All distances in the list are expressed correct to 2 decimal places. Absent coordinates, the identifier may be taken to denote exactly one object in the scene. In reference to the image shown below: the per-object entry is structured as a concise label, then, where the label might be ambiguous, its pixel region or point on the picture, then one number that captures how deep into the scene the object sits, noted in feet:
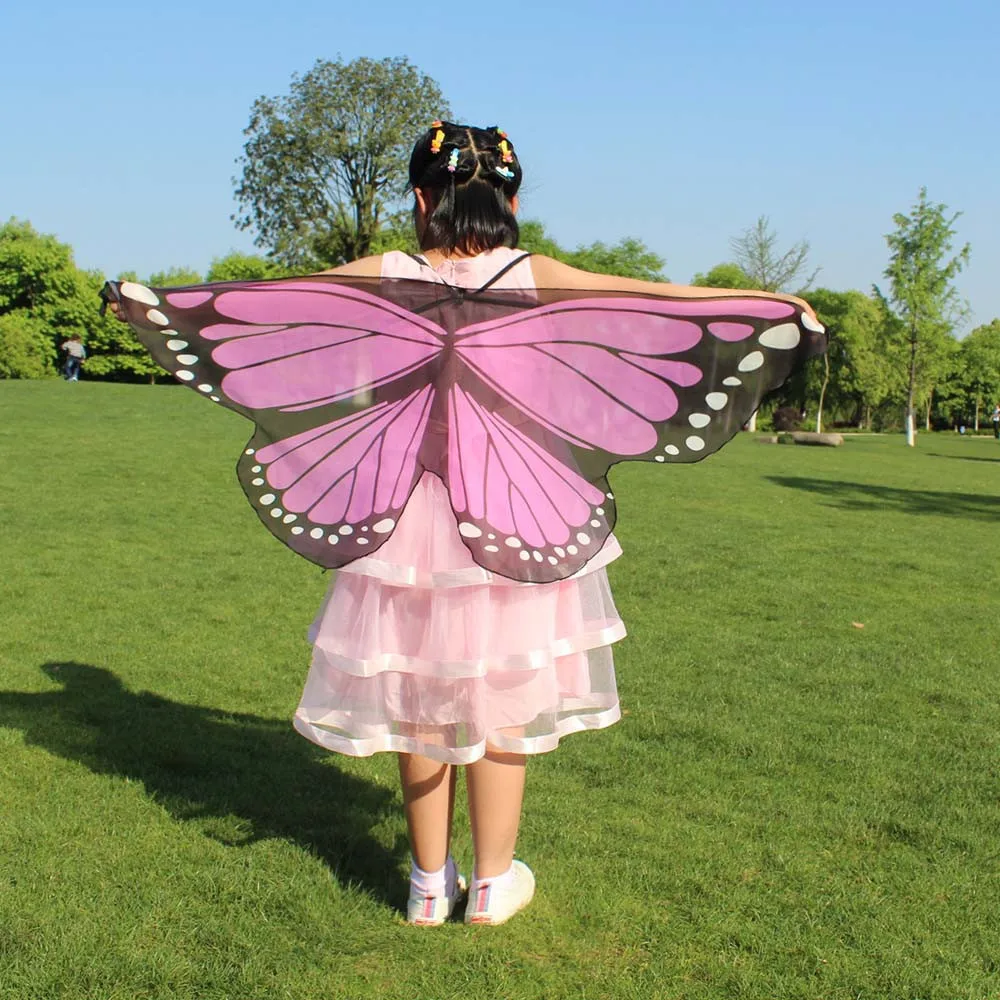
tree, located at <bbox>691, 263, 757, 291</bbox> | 239.30
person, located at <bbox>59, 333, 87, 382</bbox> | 110.32
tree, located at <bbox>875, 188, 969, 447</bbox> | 119.24
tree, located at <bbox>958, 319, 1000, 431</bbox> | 255.09
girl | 9.48
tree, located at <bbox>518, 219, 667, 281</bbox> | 220.02
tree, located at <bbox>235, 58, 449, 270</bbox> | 146.92
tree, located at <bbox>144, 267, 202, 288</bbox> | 252.83
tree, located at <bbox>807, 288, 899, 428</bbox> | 198.08
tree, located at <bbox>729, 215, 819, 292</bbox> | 159.33
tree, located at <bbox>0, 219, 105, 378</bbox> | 207.62
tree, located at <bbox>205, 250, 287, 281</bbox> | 242.78
